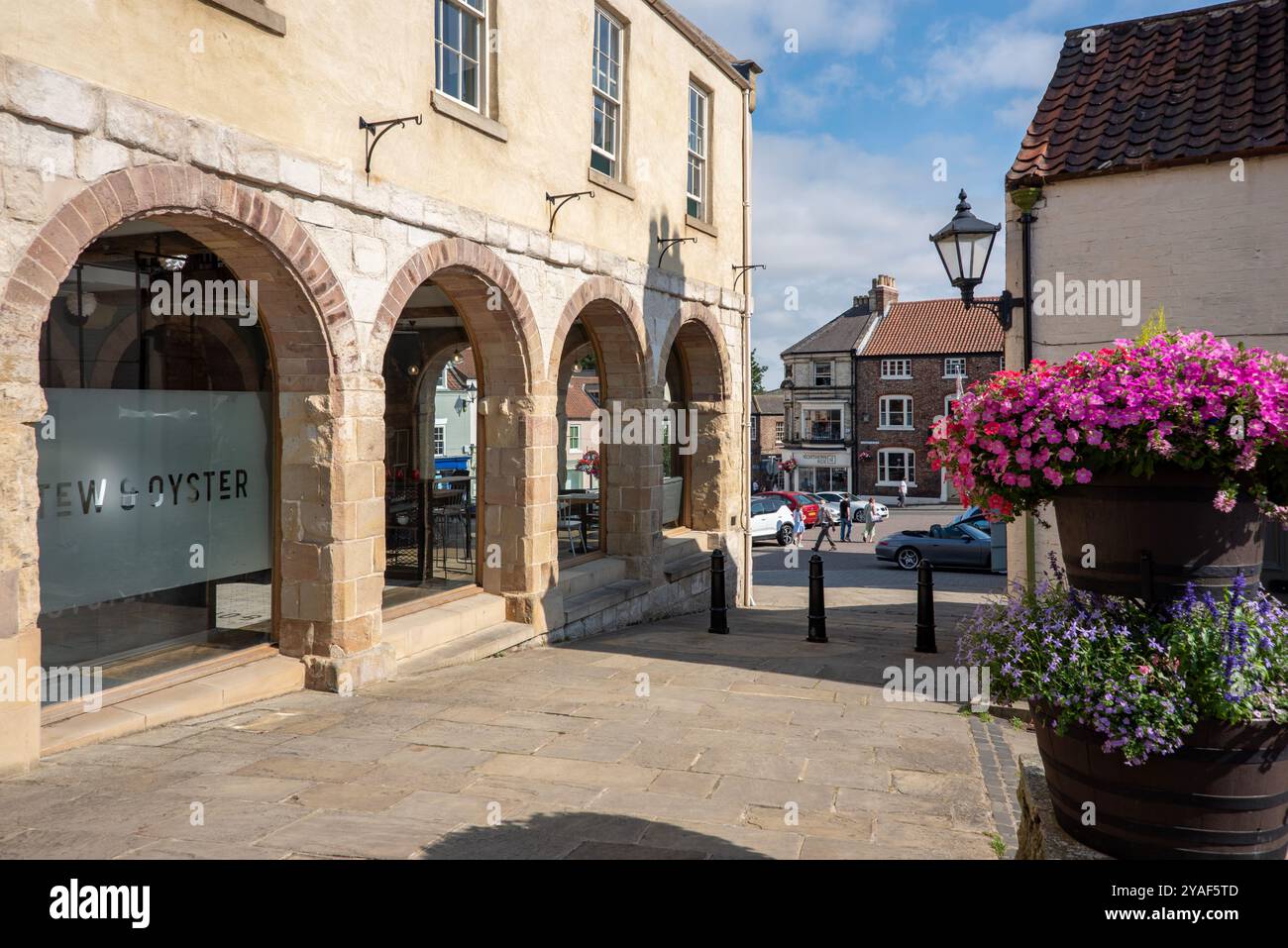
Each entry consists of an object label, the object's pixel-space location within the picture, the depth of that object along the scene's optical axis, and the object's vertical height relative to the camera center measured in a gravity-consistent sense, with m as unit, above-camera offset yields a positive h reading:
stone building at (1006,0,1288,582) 7.69 +2.16
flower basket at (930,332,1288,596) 3.19 +0.04
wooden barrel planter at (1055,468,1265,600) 3.29 -0.25
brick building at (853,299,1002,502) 43.56 +3.95
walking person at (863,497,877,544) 31.42 -1.92
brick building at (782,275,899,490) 46.44 +3.30
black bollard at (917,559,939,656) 9.12 -1.51
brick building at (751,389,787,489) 52.53 +1.74
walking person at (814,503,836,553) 29.62 -1.68
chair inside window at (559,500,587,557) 11.98 -0.77
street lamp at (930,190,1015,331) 7.81 +1.79
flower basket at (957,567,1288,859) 3.08 -0.83
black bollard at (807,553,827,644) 9.88 -1.56
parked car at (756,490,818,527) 30.30 -1.28
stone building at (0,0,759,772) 5.25 +1.14
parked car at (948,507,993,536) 23.97 -1.45
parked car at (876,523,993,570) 22.89 -2.01
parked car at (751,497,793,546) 28.50 -1.65
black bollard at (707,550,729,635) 10.63 -1.64
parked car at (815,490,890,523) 35.31 -1.56
